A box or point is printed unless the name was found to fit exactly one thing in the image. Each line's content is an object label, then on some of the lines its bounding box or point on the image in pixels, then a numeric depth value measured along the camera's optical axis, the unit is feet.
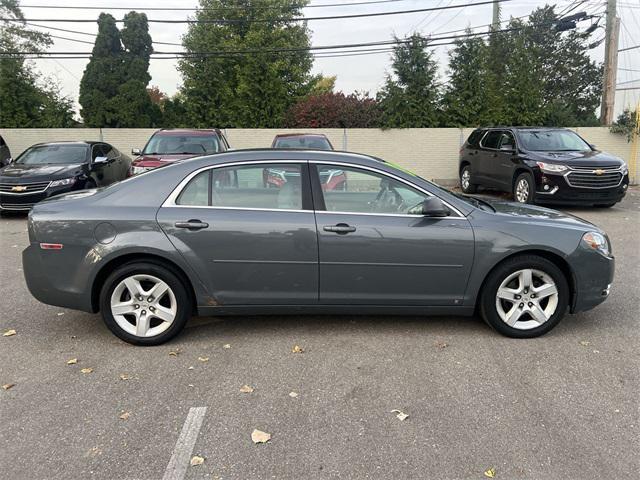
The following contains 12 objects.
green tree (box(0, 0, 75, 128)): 61.31
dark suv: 34.06
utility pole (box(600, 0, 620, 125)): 55.88
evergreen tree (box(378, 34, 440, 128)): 56.90
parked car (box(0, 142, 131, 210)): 33.53
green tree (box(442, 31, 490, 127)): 57.57
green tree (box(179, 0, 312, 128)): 68.64
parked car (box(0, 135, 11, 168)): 42.32
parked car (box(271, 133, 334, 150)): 39.68
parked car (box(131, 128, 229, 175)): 34.60
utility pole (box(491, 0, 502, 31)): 75.25
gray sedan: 13.11
